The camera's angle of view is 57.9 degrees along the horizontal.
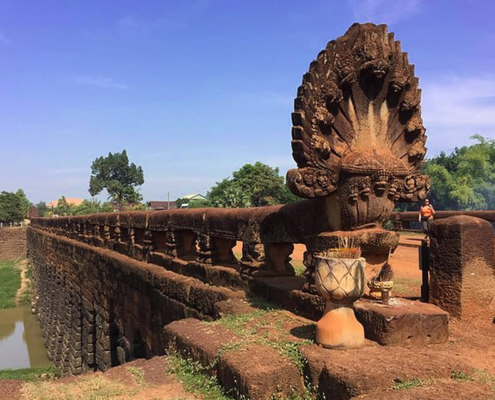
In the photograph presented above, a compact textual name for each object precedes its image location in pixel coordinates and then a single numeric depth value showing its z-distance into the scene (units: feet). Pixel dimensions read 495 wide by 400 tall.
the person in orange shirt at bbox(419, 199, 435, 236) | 36.04
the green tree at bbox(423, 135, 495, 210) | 113.80
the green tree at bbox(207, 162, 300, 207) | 146.00
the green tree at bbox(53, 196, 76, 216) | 260.21
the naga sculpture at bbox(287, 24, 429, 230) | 11.95
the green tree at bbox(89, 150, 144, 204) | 328.49
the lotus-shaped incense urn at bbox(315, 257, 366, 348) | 9.46
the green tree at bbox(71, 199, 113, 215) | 215.74
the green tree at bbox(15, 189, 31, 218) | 216.74
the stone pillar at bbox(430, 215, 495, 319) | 11.96
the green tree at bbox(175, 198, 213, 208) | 145.34
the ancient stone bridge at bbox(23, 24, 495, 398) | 11.45
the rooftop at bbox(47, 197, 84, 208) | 506.48
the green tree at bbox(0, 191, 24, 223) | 204.03
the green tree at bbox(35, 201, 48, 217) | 395.34
